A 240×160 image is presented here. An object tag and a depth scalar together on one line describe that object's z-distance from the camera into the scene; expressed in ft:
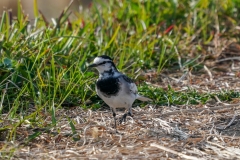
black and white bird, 37.04
